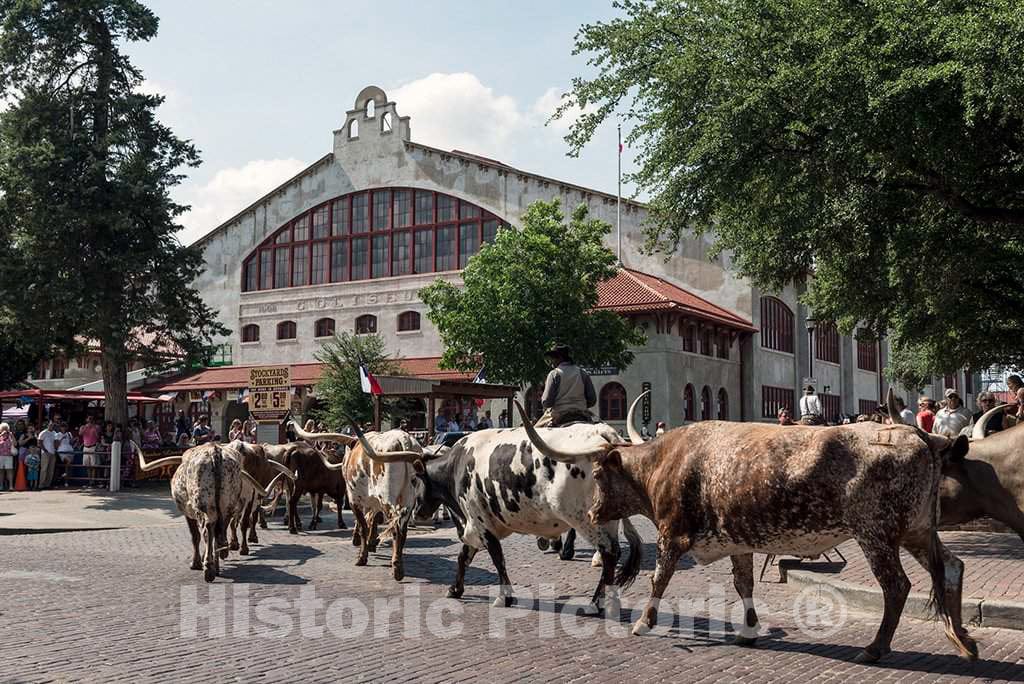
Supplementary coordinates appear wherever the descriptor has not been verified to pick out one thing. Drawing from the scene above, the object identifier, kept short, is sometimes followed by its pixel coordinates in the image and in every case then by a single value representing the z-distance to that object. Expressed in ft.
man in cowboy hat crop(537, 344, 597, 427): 34.24
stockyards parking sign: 75.51
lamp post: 137.08
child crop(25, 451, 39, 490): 79.66
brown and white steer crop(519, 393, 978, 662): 21.39
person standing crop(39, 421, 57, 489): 80.38
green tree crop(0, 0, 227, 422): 83.61
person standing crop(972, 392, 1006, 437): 35.04
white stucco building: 126.72
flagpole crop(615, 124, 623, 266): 131.54
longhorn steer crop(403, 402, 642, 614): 27.78
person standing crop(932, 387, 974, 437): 49.28
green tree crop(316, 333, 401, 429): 116.37
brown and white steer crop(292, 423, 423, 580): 35.60
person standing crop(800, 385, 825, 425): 61.36
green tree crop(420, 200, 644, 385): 102.89
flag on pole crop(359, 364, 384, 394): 70.49
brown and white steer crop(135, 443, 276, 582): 36.14
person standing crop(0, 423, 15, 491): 78.18
